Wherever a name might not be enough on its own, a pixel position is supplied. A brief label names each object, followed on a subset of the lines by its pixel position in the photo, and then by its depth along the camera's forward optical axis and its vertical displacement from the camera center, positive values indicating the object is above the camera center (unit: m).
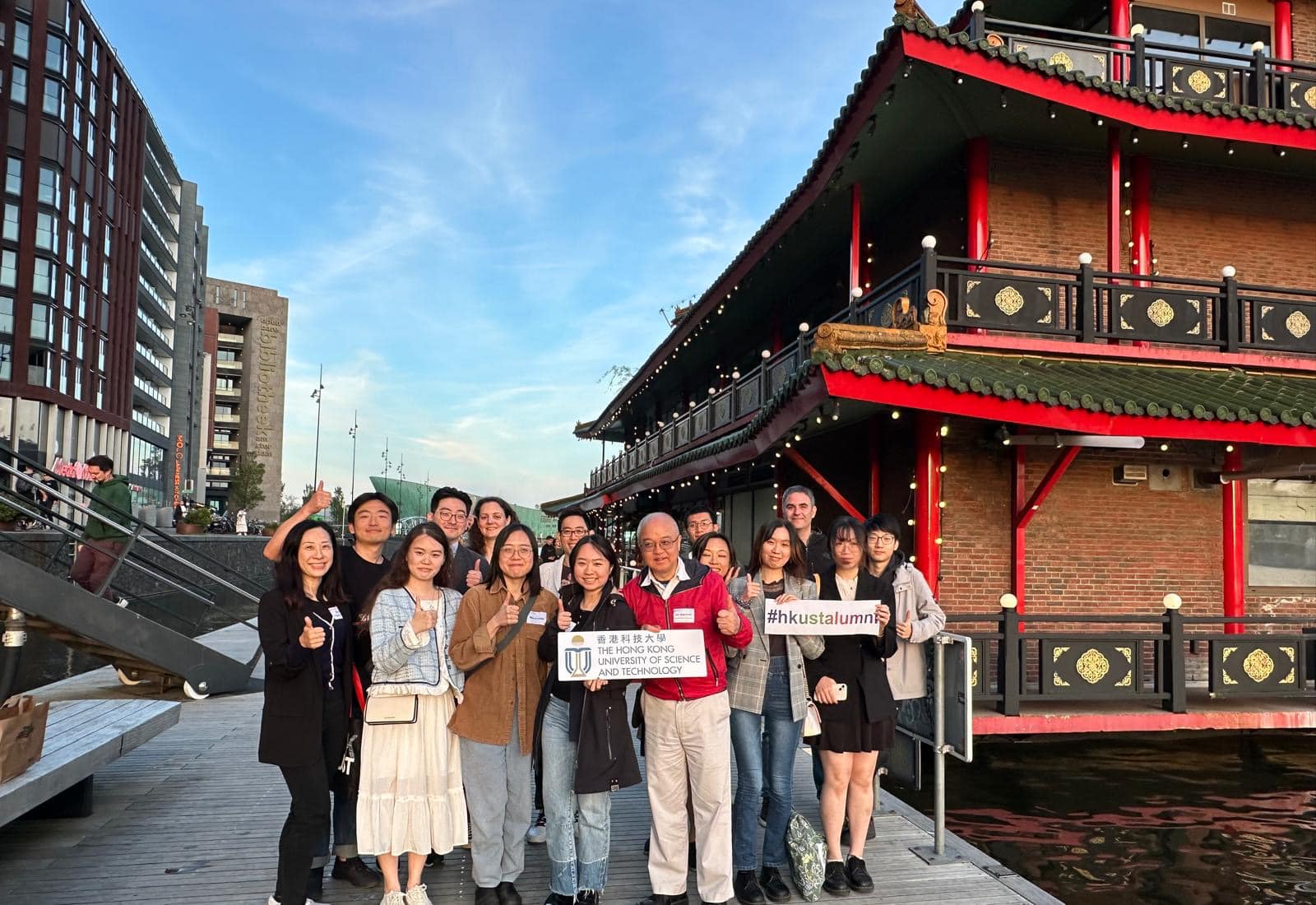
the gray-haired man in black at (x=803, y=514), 5.87 +0.13
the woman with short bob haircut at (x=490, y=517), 6.07 +0.06
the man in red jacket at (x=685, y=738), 4.53 -1.05
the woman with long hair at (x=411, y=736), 4.36 -1.04
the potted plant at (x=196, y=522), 32.44 -0.04
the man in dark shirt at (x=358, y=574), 4.76 -0.28
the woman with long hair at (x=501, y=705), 4.54 -0.91
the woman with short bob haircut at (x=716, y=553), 5.25 -0.13
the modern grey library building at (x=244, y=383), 106.06 +16.57
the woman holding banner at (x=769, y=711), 4.85 -0.97
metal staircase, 6.40 -0.84
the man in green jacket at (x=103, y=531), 9.31 -0.14
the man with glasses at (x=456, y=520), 5.85 +0.04
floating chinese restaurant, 8.79 +2.13
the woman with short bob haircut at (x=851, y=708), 4.89 -0.96
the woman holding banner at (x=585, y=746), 4.43 -1.09
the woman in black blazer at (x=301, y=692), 4.25 -0.82
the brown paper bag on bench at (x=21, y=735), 4.59 -1.15
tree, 78.38 +3.07
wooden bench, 4.59 -1.40
